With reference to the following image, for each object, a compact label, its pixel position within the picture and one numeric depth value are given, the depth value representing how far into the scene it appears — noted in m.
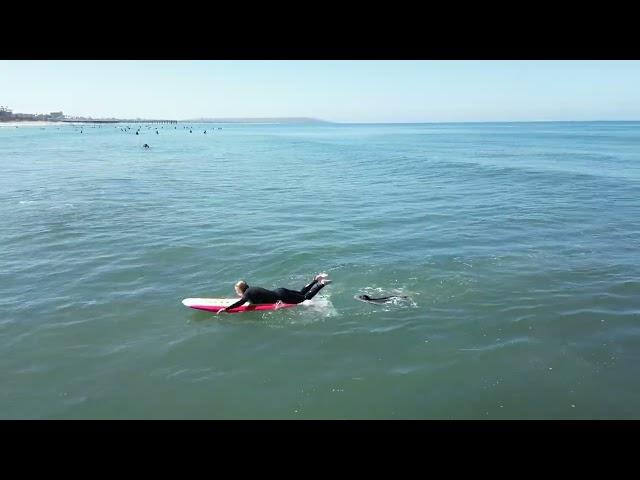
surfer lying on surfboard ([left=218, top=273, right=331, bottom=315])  16.02
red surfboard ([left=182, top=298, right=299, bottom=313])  16.72
